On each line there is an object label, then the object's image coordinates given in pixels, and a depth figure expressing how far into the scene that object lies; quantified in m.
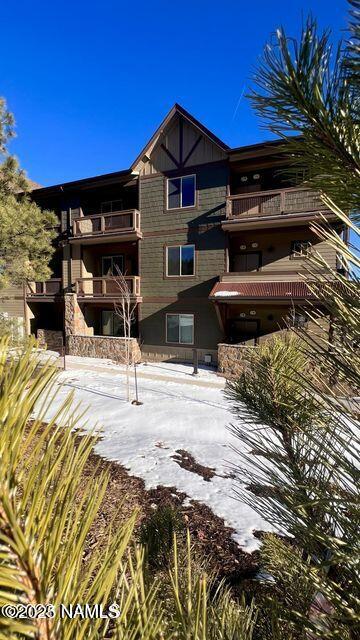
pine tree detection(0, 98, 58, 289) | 8.41
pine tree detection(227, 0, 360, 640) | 0.80
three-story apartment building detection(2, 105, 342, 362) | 12.92
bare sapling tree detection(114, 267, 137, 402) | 14.66
